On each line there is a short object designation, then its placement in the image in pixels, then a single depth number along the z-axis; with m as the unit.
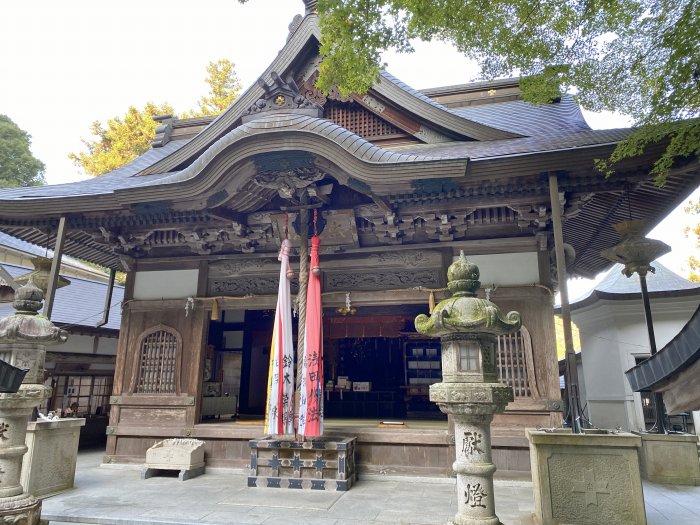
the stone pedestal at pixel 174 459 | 7.75
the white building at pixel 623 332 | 12.15
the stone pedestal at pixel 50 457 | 6.42
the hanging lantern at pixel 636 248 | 8.25
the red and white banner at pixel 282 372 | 7.39
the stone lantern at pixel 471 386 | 3.98
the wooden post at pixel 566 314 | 5.59
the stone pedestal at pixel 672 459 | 7.69
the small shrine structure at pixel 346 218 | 7.00
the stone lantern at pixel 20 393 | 4.67
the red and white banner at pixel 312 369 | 7.22
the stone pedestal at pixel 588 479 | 4.76
